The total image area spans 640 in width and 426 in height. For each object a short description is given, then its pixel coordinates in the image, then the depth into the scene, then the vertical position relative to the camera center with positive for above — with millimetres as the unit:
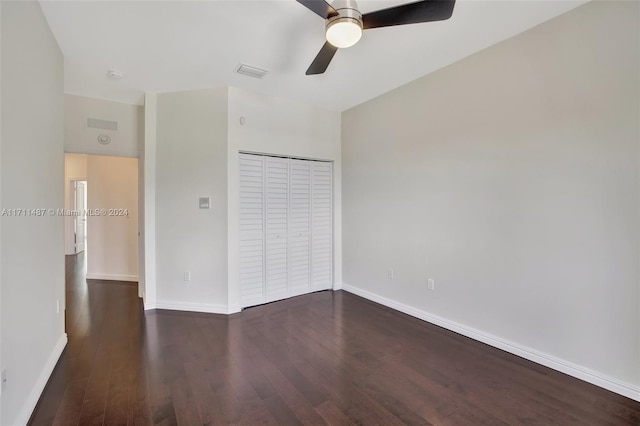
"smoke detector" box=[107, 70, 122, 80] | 3031 +1498
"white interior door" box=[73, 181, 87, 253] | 7281 -53
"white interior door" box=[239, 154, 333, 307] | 3734 -203
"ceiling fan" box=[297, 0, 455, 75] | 1665 +1198
